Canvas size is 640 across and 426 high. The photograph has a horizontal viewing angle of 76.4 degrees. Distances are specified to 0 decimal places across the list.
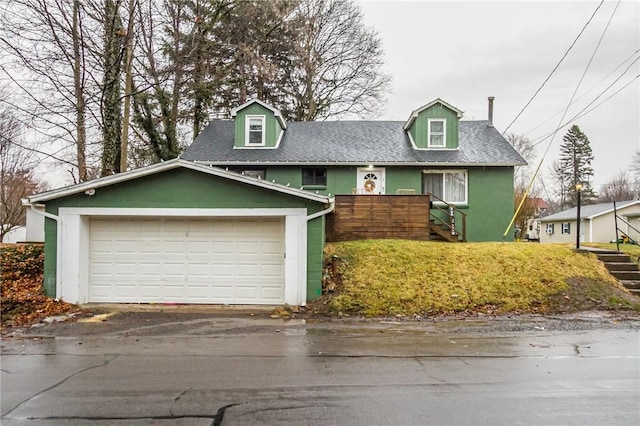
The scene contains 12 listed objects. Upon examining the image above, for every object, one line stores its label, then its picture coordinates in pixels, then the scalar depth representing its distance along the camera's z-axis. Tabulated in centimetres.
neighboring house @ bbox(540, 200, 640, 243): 2642
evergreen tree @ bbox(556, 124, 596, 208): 5253
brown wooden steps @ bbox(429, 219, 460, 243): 1426
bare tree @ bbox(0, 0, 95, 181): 1277
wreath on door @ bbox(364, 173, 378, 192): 1667
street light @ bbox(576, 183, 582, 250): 1263
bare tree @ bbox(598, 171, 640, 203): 5097
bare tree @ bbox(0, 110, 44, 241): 1885
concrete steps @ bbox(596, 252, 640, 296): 1089
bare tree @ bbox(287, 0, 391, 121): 2580
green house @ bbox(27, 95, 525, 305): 974
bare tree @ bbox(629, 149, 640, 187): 4763
